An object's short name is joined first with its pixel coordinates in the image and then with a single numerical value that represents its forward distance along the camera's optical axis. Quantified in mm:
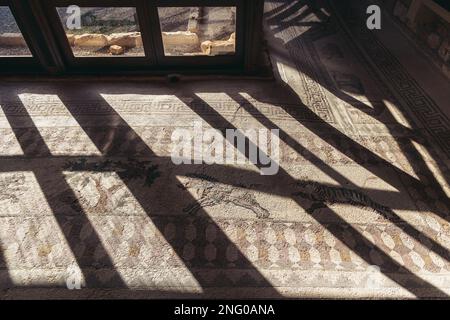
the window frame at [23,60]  4065
